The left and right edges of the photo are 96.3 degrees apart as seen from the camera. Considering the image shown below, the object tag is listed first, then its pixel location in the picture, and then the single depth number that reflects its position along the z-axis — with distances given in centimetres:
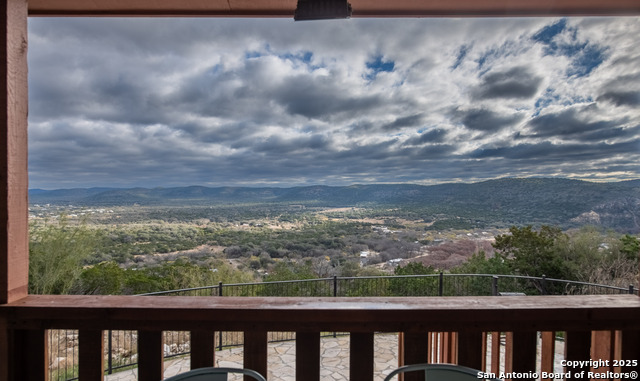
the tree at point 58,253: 665
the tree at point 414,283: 675
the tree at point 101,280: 702
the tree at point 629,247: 658
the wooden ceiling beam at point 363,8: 141
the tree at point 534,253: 746
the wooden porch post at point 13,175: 106
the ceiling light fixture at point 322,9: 129
